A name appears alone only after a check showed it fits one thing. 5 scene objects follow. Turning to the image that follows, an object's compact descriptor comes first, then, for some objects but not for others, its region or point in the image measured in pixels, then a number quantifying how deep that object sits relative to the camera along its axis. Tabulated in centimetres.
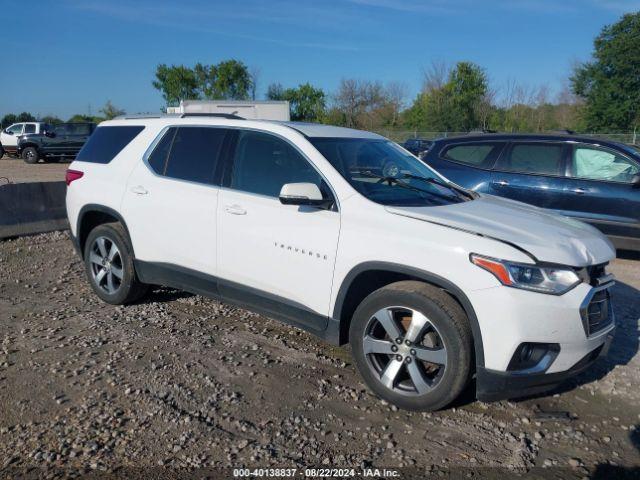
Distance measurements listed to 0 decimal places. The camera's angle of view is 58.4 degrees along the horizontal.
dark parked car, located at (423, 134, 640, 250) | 742
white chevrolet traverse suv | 334
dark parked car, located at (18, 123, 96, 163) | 2594
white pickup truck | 2812
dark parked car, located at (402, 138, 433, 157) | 2041
